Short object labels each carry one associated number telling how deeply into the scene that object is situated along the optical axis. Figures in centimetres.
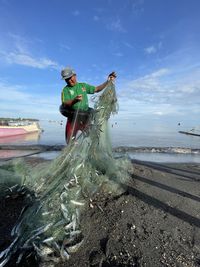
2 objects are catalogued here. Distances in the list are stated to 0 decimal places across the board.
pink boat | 1526
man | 353
